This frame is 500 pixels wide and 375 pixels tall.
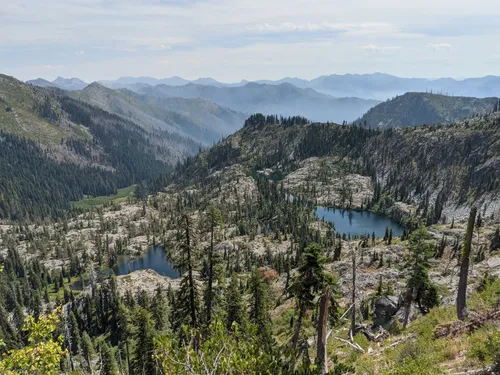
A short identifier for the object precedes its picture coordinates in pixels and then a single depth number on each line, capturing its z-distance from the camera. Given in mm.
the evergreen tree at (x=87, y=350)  109100
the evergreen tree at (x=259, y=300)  61531
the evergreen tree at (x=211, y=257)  40906
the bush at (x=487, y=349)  16141
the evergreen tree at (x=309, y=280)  36781
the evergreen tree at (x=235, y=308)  64062
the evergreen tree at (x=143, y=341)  56062
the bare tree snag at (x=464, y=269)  27477
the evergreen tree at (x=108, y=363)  86138
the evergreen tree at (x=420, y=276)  48344
